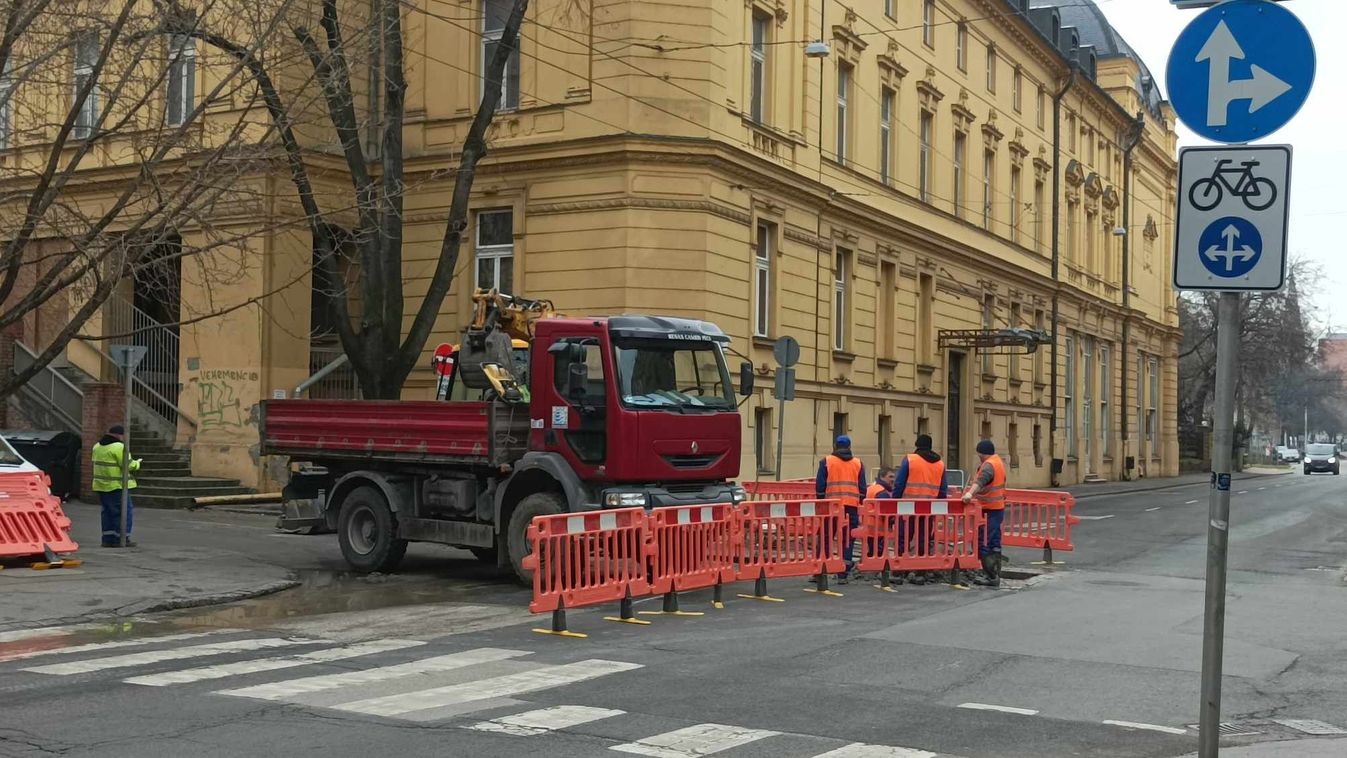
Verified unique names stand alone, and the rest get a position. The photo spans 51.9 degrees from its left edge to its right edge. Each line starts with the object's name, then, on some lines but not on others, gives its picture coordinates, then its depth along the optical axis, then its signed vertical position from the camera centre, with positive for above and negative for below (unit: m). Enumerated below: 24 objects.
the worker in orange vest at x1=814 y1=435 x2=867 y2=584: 16.73 -0.63
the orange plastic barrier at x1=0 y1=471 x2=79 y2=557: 16.16 -1.26
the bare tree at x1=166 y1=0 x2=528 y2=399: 22.45 +3.12
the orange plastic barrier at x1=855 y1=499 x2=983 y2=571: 16.58 -1.27
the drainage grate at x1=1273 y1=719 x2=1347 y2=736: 8.52 -1.81
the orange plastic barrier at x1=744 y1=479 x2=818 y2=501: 20.80 -0.95
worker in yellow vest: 18.61 -0.87
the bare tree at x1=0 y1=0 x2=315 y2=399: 14.69 +3.05
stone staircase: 26.17 -1.22
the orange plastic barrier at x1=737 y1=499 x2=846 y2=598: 15.16 -1.27
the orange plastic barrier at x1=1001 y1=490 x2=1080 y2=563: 19.69 -1.28
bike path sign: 5.61 +0.89
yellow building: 25.12 +4.67
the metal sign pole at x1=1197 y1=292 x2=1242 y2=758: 5.58 -0.39
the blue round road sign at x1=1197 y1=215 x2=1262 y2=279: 5.63 +0.77
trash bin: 26.12 -0.73
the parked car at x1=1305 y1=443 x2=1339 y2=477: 78.44 -1.21
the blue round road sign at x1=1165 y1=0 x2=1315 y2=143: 5.65 +1.50
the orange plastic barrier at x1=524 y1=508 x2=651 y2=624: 12.38 -1.25
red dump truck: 15.40 -0.22
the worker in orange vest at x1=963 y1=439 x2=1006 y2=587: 16.64 -0.85
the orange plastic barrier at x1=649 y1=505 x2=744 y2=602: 13.73 -1.25
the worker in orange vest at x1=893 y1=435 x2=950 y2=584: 17.38 -0.59
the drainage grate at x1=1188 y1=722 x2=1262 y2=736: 8.37 -1.80
